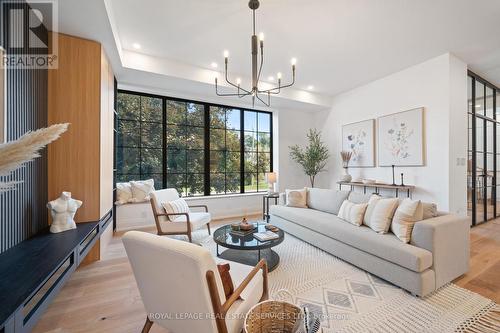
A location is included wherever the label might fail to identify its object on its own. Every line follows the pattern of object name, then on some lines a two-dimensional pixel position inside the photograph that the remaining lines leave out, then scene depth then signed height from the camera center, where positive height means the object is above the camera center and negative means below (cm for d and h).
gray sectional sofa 189 -87
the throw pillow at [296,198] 382 -59
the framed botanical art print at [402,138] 367 +53
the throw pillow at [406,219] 212 -55
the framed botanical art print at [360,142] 446 +56
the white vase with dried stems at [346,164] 471 +6
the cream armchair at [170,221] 296 -82
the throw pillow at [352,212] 271 -62
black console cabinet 105 -69
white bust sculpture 211 -47
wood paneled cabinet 239 +53
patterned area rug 161 -121
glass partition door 379 +32
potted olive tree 525 +29
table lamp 469 -26
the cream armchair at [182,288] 104 -67
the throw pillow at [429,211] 222 -48
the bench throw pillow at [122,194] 386 -51
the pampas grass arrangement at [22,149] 60 +5
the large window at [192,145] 419 +50
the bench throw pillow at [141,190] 397 -45
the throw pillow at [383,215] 238 -56
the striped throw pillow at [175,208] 312 -63
